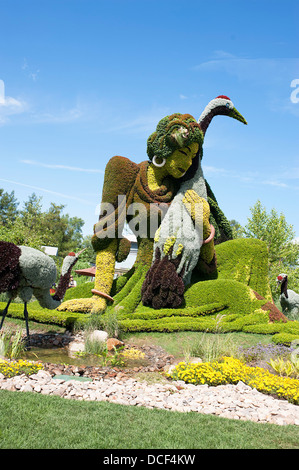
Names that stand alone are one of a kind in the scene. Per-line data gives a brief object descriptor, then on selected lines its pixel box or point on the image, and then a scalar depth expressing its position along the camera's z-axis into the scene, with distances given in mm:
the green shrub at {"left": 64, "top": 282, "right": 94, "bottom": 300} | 11570
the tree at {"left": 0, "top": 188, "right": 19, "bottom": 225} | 41969
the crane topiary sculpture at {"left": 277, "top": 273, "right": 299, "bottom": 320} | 13570
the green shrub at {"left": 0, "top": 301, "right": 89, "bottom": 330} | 9302
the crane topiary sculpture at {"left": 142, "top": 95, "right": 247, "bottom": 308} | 9781
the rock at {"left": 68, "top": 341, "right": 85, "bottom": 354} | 7881
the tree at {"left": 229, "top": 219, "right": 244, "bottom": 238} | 22219
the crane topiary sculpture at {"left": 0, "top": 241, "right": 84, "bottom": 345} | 7078
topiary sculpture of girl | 10008
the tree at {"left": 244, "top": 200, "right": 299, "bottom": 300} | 20047
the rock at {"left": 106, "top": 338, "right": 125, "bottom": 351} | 7838
